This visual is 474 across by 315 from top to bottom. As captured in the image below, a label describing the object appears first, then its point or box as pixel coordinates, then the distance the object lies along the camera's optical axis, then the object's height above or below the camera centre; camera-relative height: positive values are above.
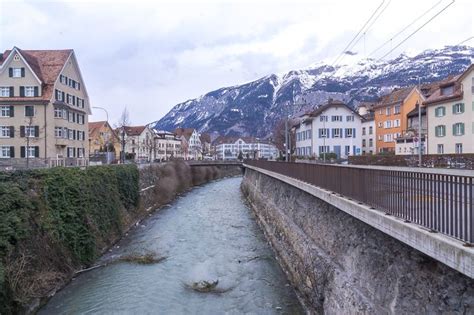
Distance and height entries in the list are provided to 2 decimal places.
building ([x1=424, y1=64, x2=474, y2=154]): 45.19 +4.86
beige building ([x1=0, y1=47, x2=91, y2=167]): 52.47 +6.87
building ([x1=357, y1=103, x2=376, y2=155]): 82.56 +4.83
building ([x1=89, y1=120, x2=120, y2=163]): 98.06 +5.41
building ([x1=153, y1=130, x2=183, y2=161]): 146.60 +5.55
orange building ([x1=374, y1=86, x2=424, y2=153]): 71.44 +7.94
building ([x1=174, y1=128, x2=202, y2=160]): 165.95 +7.20
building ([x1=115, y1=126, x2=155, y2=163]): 118.56 +6.07
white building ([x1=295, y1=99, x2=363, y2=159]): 74.25 +5.28
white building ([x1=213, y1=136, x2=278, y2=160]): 194.15 +7.52
